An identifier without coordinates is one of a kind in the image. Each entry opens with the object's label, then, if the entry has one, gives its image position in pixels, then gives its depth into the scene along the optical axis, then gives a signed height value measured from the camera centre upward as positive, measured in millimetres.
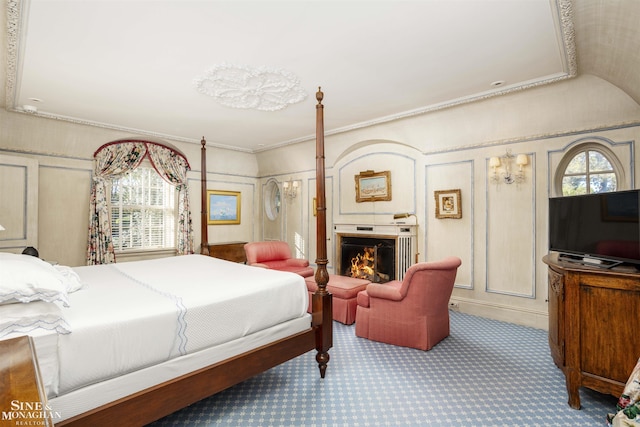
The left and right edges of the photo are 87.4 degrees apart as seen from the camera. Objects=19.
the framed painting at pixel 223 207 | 6953 +201
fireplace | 5055 -556
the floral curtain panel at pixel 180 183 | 6301 +644
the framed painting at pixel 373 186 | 5445 +504
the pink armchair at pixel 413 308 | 3221 -933
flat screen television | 2213 -94
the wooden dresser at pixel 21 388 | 720 -416
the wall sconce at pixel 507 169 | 4059 +581
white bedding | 1576 -596
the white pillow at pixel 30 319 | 1484 -466
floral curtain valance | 5359 +650
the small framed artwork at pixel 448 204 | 4586 +169
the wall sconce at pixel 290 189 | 6897 +576
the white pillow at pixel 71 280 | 2238 -442
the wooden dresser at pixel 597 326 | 2094 -729
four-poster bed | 1671 -940
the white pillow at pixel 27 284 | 1549 -322
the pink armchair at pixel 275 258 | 5336 -699
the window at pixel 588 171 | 3582 +494
